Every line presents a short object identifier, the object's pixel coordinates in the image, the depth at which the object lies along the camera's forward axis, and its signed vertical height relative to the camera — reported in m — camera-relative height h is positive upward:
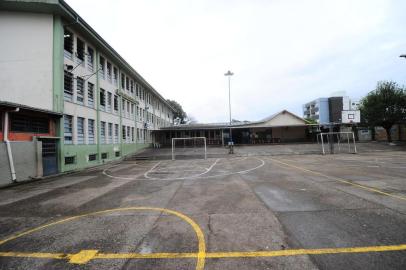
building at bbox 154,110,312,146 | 35.28 +1.05
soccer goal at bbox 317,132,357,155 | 25.37 -1.43
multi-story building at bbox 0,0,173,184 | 13.57 +4.51
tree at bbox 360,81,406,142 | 31.19 +4.20
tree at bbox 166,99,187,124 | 66.00 +8.99
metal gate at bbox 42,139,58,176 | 13.32 -0.95
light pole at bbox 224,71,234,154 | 26.01 +8.00
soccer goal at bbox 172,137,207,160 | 25.58 -1.49
